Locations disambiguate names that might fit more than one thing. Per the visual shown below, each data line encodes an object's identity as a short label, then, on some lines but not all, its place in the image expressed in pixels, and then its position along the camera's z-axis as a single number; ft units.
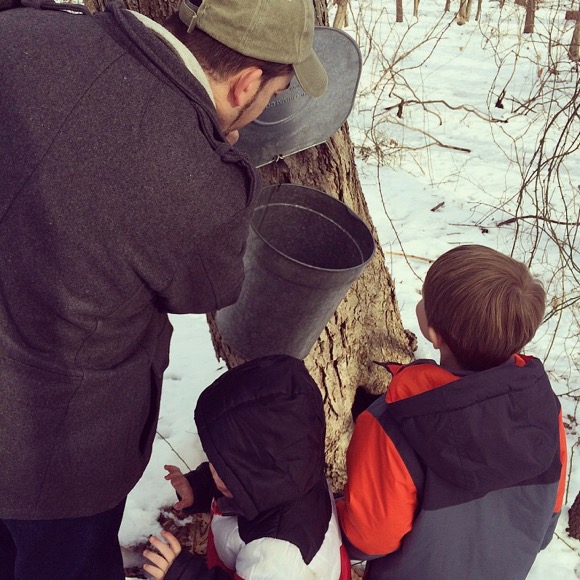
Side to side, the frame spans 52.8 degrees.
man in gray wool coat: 3.18
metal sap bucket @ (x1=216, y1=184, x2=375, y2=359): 4.70
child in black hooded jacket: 4.27
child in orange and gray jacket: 3.98
